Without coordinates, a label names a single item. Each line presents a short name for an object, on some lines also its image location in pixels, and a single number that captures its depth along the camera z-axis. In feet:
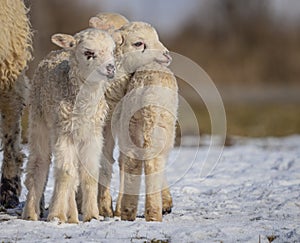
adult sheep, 54.39
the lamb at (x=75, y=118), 45.32
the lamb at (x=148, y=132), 45.57
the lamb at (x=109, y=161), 48.93
